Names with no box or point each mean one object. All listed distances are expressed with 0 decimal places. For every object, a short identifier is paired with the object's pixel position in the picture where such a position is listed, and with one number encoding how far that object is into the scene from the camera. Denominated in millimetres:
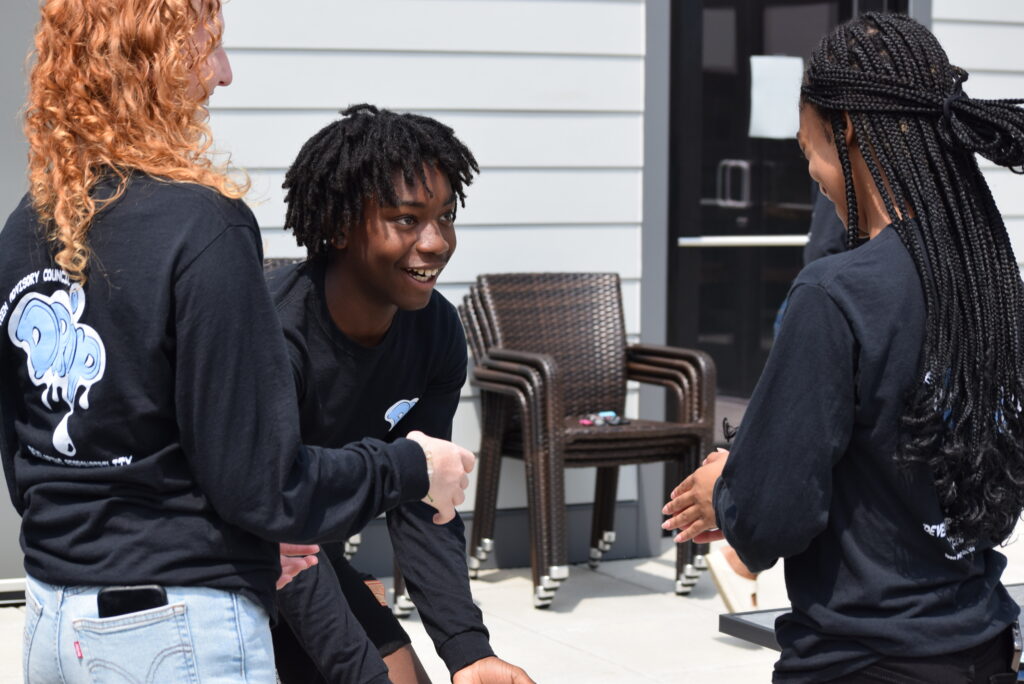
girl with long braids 3479
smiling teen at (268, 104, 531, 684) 4781
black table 4777
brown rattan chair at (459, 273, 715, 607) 10055
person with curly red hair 3246
